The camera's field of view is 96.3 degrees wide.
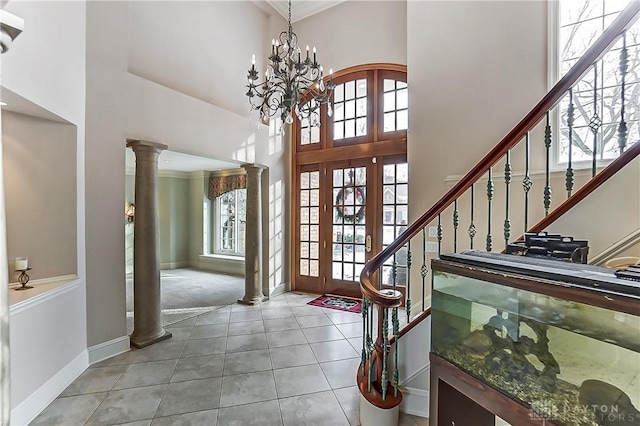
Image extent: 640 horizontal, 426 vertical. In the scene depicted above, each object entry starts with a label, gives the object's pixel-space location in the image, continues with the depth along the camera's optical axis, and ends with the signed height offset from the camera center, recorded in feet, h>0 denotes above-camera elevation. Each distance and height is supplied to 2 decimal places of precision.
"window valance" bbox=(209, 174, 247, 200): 24.44 +2.26
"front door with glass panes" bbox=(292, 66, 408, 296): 15.83 +1.56
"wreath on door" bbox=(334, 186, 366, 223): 16.83 +0.30
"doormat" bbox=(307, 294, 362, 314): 15.19 -5.26
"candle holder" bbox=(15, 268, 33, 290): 8.00 -1.93
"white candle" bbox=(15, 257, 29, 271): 7.97 -1.51
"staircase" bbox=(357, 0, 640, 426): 5.62 +0.25
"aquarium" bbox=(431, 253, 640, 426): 3.04 -1.67
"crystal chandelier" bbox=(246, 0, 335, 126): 9.14 +4.07
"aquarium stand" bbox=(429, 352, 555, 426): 4.77 -3.47
